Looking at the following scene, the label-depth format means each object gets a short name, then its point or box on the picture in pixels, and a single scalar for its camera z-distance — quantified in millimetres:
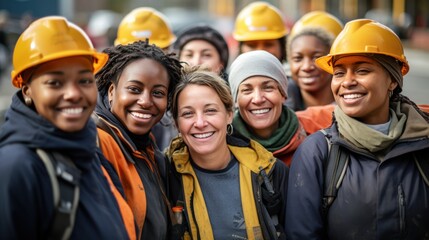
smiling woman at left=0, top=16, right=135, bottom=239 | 2605
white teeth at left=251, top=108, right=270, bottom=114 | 4424
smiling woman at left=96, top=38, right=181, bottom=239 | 3404
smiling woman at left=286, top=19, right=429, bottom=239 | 3461
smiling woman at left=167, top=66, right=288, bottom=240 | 3676
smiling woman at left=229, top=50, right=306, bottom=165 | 4387
